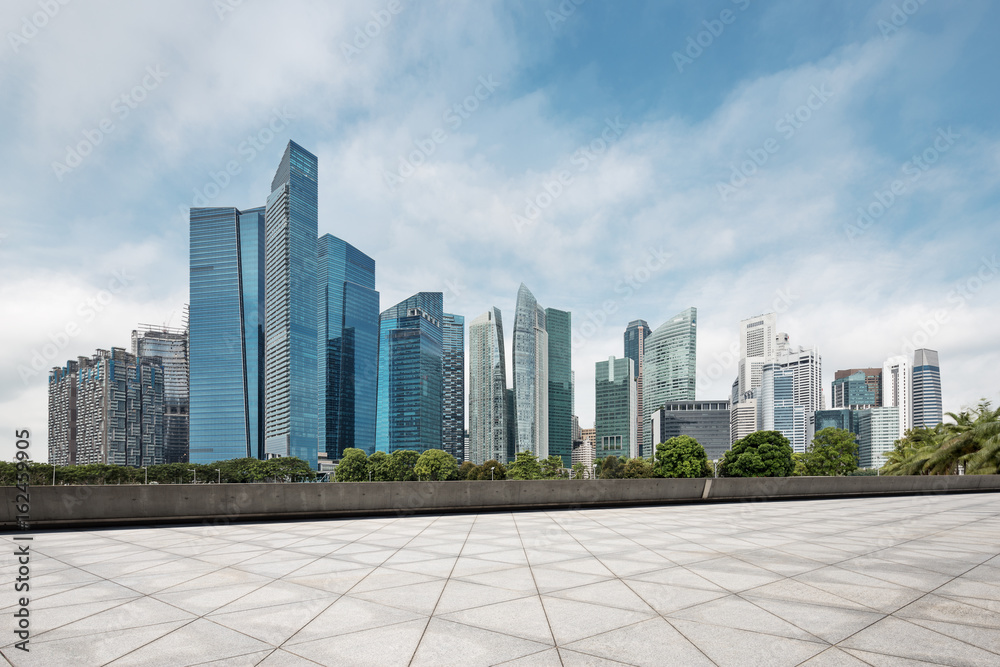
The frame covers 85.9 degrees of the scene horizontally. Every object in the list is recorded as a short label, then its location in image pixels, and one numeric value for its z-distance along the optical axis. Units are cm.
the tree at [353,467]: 12262
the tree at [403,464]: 11925
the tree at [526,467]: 10038
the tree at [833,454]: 7588
